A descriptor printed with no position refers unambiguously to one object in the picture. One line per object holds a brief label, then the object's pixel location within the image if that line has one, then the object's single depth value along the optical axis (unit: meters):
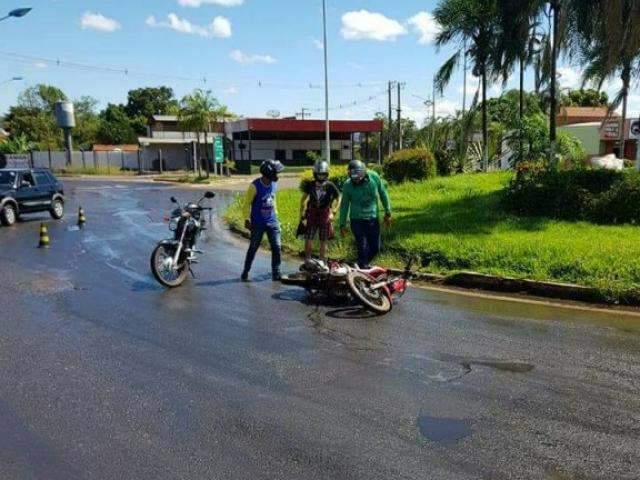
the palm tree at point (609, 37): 11.85
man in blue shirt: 9.26
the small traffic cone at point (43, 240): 13.38
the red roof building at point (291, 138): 54.75
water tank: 61.06
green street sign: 45.65
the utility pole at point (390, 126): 59.31
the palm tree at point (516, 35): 18.67
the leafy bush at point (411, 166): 24.22
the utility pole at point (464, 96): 26.25
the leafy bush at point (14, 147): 59.75
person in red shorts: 9.20
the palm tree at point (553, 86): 16.52
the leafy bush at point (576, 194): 11.75
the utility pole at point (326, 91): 35.22
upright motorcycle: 8.77
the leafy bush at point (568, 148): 24.34
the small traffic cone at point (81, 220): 17.67
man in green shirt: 8.59
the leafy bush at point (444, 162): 27.23
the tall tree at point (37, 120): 73.44
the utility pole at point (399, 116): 53.25
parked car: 17.78
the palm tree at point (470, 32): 24.86
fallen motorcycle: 7.23
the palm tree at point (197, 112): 45.34
